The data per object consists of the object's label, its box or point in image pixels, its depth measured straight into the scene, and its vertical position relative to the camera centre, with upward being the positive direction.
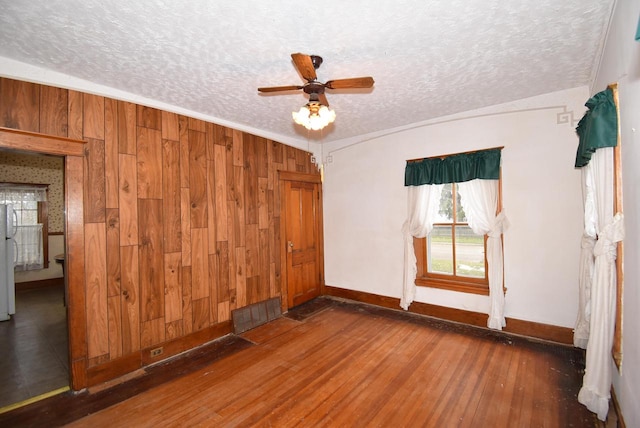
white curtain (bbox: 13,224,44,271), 5.72 -0.57
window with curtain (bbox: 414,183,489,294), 3.60 -0.58
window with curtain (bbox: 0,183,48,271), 5.69 -0.01
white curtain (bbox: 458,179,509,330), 3.27 -0.18
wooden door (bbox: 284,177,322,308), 4.50 -0.46
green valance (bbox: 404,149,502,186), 3.34 +0.60
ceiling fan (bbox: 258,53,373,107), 1.89 +1.07
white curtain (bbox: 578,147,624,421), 1.87 -0.59
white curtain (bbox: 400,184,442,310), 3.89 -0.14
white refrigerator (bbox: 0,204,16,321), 4.06 -0.64
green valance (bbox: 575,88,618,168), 1.82 +0.60
